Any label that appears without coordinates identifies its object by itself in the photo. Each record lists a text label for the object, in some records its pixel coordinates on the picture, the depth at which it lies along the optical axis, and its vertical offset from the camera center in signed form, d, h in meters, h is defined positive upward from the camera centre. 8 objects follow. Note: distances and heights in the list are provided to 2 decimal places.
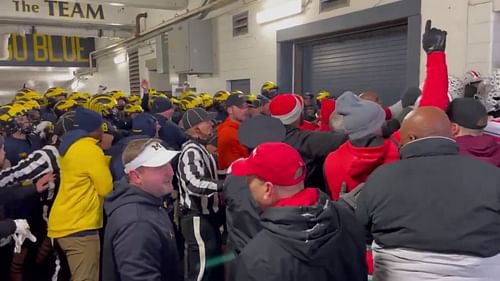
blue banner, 12.69 +1.11
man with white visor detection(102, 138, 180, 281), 1.76 -0.54
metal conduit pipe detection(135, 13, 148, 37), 11.12 +1.59
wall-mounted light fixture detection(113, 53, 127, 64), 12.91 +0.85
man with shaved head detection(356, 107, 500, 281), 1.48 -0.43
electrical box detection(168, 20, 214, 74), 8.61 +0.77
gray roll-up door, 5.52 +0.30
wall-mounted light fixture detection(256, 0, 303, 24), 6.62 +1.14
